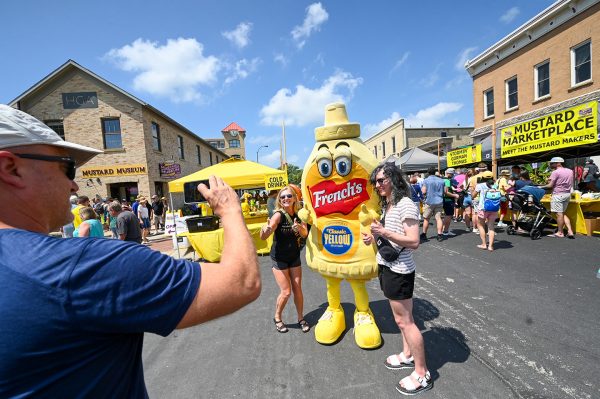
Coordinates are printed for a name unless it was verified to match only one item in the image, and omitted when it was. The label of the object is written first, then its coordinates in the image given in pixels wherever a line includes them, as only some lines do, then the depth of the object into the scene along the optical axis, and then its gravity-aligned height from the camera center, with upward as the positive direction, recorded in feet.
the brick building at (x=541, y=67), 36.88 +15.61
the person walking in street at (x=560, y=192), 21.09 -1.62
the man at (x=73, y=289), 2.34 -0.82
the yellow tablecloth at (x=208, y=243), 21.30 -3.74
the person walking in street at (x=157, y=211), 43.24 -2.39
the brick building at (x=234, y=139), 172.96 +31.08
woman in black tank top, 10.92 -2.20
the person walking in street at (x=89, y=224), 14.17 -1.24
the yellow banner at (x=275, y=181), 24.59 +0.59
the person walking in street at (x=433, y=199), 23.22 -1.68
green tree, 156.30 +9.59
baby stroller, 21.99 -2.98
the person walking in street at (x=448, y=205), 24.79 -2.40
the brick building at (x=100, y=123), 45.93 +12.28
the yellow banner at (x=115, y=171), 45.77 +4.38
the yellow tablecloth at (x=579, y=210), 22.11 -3.24
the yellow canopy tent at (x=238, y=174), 24.38 +1.43
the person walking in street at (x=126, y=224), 17.31 -1.65
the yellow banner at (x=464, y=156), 35.78 +2.69
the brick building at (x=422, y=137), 88.33 +13.20
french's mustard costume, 9.83 -1.04
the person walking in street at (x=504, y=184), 24.12 -0.86
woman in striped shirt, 7.53 -2.27
